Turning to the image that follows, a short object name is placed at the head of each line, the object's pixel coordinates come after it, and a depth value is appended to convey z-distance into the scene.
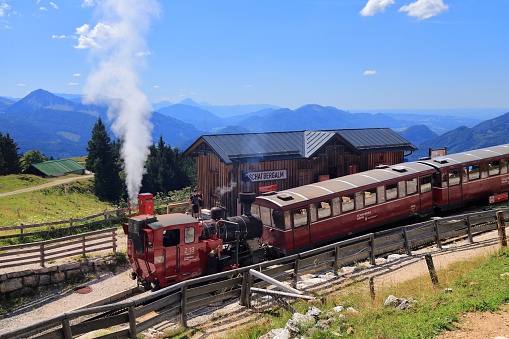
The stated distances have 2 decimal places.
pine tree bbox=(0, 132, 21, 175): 60.00
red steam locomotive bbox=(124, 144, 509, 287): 14.92
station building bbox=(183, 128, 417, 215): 25.52
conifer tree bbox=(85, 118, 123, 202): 56.19
